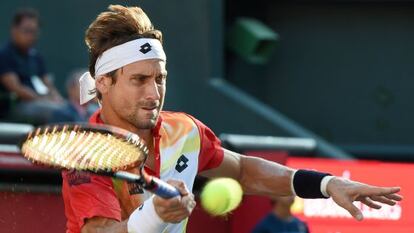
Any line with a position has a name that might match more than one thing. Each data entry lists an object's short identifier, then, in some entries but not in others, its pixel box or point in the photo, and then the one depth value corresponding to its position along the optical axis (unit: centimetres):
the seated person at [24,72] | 2002
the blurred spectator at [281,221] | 1512
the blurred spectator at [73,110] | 1942
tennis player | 907
